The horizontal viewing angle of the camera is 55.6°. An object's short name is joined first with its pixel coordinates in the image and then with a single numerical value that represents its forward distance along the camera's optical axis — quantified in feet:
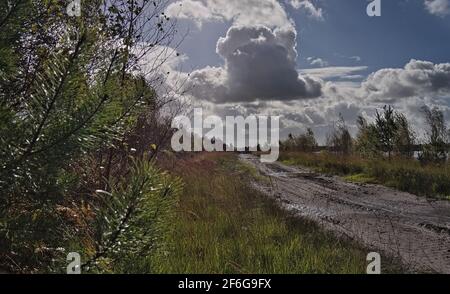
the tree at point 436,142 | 60.03
